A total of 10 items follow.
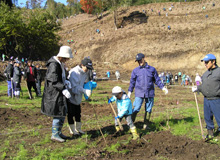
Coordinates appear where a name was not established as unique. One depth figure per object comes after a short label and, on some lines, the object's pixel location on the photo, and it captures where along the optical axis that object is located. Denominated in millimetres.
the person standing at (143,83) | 6699
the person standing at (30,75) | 12598
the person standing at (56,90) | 5262
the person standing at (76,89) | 5820
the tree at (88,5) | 74125
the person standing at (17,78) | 12258
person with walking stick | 5766
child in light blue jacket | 5883
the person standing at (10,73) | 12680
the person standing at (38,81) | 14111
